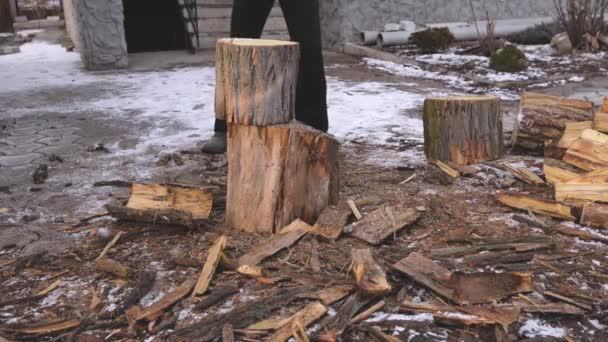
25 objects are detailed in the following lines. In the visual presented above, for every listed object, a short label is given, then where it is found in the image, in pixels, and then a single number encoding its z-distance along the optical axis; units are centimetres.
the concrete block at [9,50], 851
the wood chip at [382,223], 221
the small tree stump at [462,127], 299
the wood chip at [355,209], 236
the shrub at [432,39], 744
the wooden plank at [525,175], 275
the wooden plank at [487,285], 178
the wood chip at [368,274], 178
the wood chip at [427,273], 181
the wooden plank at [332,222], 223
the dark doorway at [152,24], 1124
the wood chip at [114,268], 199
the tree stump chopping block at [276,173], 224
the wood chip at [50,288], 192
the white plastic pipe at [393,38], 814
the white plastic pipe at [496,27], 855
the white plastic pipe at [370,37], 838
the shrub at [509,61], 615
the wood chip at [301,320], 162
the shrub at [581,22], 724
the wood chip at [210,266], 187
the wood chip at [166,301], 173
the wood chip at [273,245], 204
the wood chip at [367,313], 168
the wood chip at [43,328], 169
